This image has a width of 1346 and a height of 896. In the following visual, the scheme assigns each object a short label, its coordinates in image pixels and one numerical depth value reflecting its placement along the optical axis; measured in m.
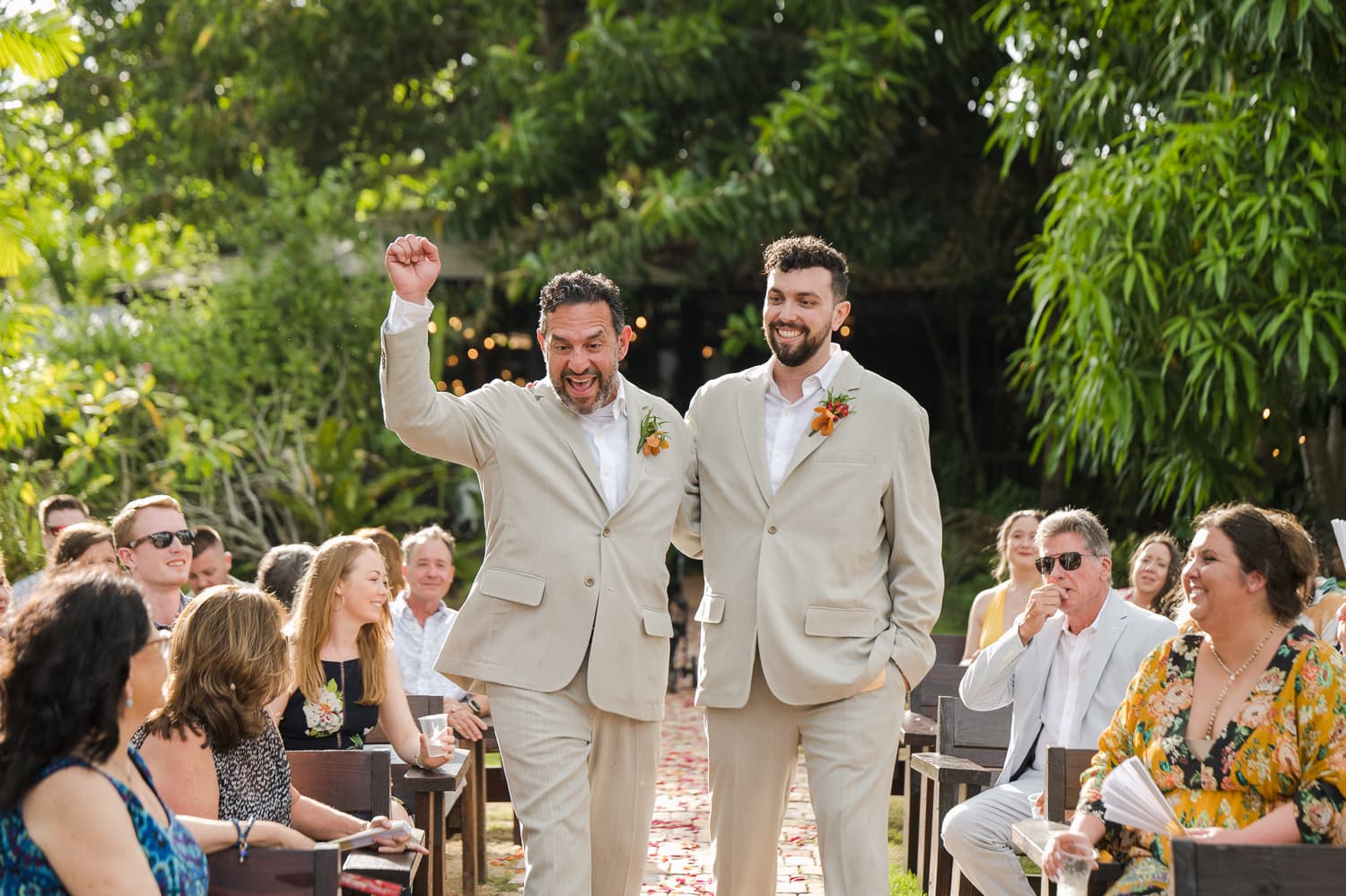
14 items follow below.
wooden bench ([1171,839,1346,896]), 3.02
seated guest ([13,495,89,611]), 7.07
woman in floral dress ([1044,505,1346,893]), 3.31
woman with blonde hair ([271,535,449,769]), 4.69
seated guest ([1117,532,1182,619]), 6.62
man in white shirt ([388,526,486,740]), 6.43
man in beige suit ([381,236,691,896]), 3.77
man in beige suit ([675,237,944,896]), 3.99
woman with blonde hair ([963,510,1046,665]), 6.57
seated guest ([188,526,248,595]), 6.58
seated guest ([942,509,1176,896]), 4.71
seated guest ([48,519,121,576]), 5.43
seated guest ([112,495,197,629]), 5.19
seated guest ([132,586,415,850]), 3.42
